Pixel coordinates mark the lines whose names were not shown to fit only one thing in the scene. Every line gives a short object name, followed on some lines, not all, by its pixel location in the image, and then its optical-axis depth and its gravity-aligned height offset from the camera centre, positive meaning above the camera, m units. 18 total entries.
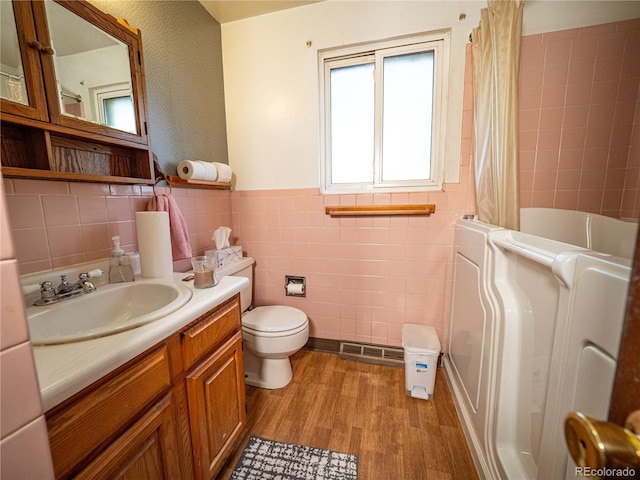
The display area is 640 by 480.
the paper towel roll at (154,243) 1.07 -0.16
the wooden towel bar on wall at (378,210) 1.61 -0.05
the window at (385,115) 1.60 +0.58
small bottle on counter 1.02 -0.24
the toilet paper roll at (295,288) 1.92 -0.64
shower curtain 1.27 +0.50
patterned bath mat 1.08 -1.13
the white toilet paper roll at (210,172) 1.52 +0.20
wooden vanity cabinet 0.54 -0.56
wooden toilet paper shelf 1.39 +0.13
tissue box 1.60 -0.33
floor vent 1.79 -1.08
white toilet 1.47 -0.78
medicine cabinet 0.77 +0.39
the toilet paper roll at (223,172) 1.67 +0.21
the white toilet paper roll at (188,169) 1.42 +0.20
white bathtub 0.52 -0.39
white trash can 1.45 -0.92
